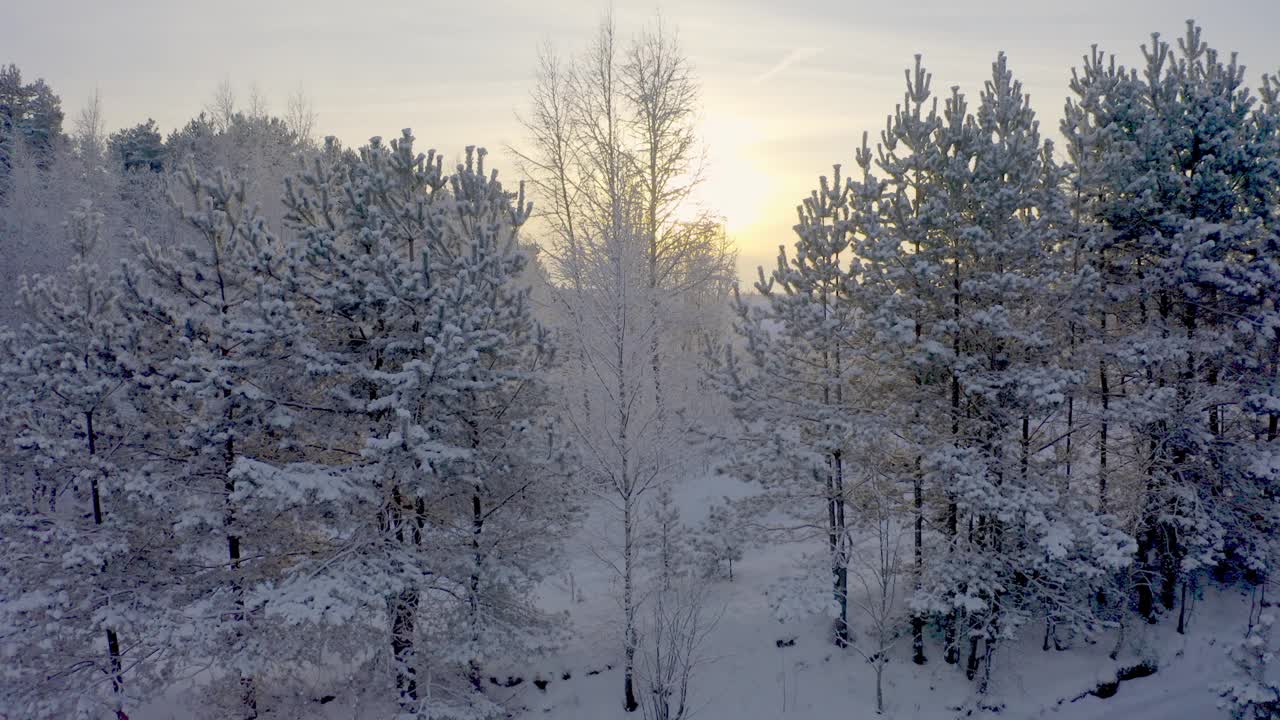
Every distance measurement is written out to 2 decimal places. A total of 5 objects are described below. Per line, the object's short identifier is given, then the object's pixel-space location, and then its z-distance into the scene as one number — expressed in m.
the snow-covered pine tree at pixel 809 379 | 12.05
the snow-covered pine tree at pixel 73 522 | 9.87
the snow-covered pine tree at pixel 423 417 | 9.79
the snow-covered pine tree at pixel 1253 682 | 10.12
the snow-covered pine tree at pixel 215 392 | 9.75
